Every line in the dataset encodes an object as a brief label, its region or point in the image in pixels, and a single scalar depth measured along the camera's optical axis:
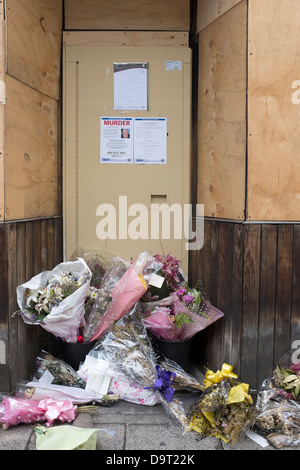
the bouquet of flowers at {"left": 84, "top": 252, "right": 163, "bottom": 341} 2.98
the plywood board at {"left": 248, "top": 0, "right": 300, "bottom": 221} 2.77
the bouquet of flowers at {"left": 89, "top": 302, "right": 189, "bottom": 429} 2.75
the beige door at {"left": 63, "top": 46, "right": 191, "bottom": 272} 3.58
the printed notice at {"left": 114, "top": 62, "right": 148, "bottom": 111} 3.57
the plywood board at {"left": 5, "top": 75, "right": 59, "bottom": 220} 2.83
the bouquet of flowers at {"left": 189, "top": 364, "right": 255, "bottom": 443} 2.35
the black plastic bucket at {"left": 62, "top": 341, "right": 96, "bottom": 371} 3.00
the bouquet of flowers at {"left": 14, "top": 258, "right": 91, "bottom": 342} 2.79
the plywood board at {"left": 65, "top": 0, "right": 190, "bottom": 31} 3.59
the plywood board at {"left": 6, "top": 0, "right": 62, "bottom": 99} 2.87
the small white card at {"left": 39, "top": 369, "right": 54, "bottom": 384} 2.87
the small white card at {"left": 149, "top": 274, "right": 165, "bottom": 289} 3.14
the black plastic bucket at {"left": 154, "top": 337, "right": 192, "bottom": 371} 3.07
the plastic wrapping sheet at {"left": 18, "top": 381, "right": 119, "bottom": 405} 2.69
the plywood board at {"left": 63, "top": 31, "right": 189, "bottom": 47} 3.58
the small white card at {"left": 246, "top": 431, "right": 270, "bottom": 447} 2.34
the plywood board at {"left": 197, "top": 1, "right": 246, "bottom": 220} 2.90
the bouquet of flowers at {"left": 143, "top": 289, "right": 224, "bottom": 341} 3.00
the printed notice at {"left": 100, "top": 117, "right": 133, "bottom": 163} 3.59
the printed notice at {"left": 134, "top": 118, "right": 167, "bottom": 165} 3.60
